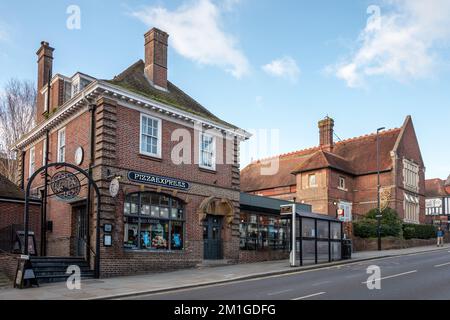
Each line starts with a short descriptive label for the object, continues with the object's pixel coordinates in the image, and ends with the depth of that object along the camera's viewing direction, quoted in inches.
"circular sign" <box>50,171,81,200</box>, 753.0
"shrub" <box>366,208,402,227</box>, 1585.9
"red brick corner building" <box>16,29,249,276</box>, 800.3
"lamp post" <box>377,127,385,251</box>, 1390.3
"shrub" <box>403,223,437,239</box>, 1640.0
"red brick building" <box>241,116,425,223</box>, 1718.8
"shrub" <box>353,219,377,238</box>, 1469.0
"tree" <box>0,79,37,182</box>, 1476.4
